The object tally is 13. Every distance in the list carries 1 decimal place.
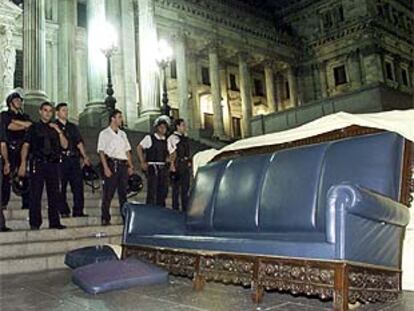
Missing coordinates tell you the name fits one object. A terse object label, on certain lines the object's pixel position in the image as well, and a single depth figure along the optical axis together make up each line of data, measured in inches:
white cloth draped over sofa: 132.2
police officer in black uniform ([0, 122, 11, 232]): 220.1
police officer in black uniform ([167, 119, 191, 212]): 283.1
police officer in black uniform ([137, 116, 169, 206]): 272.2
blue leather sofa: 106.3
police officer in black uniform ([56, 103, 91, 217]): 243.6
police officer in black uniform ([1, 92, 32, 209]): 225.8
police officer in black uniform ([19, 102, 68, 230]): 220.2
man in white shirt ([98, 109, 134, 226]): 249.8
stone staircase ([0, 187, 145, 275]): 202.2
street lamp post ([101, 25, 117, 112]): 411.8
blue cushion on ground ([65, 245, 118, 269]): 177.0
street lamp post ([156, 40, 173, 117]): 467.5
